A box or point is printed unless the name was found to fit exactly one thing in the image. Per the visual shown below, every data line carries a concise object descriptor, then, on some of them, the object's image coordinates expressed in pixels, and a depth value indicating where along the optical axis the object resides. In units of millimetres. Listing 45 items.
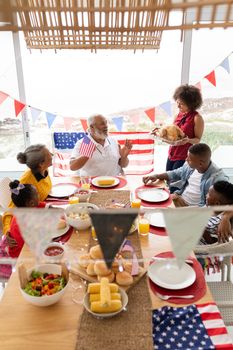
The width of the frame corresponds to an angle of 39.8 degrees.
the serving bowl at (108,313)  1188
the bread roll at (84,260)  1457
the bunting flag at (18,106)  3164
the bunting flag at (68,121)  3398
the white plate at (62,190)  2230
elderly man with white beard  2650
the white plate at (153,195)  2176
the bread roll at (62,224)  1774
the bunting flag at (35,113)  3288
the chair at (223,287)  1566
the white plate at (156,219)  1822
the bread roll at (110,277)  1370
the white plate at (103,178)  2447
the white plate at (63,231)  1730
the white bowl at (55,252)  1441
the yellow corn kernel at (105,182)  2450
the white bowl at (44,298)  1223
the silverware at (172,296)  1304
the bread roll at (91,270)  1402
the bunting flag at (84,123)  3356
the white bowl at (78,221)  1767
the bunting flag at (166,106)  3307
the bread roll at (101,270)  1369
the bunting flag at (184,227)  843
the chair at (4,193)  2438
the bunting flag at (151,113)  3344
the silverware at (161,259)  1486
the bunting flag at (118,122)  3436
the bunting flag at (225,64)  3028
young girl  1733
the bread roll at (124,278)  1350
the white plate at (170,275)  1366
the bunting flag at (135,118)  3535
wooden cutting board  1373
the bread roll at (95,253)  1464
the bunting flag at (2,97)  3103
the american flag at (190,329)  1104
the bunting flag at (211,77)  3073
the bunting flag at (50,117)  3323
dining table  1118
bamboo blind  722
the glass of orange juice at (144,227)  1730
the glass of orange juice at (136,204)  2002
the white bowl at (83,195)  2137
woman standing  2818
